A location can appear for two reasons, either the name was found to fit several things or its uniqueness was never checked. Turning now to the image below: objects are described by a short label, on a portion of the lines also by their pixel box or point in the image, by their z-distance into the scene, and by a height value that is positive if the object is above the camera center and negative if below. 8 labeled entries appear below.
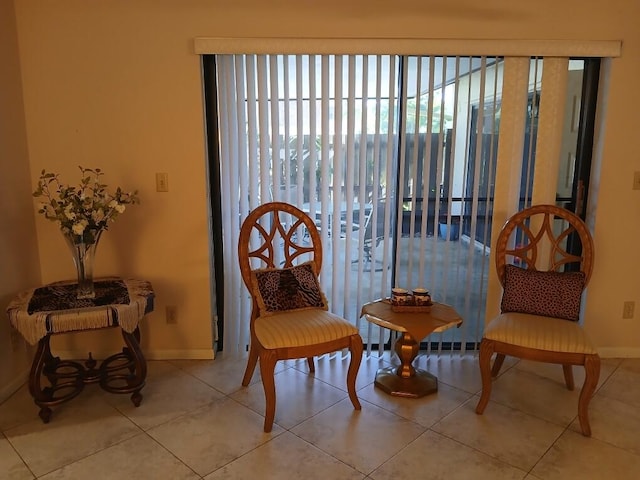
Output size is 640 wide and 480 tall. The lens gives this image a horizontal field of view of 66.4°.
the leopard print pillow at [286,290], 2.64 -0.73
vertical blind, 2.88 -0.03
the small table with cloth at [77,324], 2.29 -0.80
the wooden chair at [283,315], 2.34 -0.83
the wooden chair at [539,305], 2.32 -0.80
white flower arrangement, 2.39 -0.28
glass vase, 2.48 -0.53
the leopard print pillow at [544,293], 2.62 -0.74
